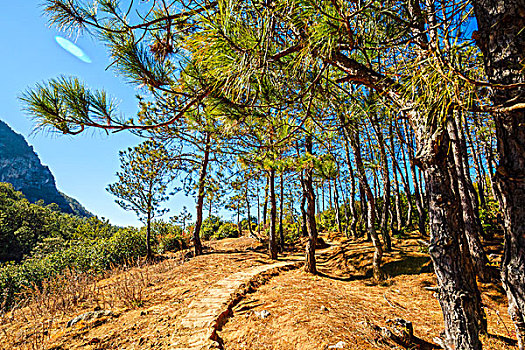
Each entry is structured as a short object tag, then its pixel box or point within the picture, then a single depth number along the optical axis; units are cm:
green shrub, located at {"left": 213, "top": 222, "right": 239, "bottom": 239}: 1856
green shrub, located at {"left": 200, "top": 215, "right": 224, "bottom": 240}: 1855
